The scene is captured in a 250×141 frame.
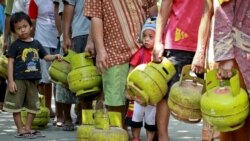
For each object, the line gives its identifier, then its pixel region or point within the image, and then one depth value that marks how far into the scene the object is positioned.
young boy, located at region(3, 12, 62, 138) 10.16
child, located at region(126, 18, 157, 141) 8.22
